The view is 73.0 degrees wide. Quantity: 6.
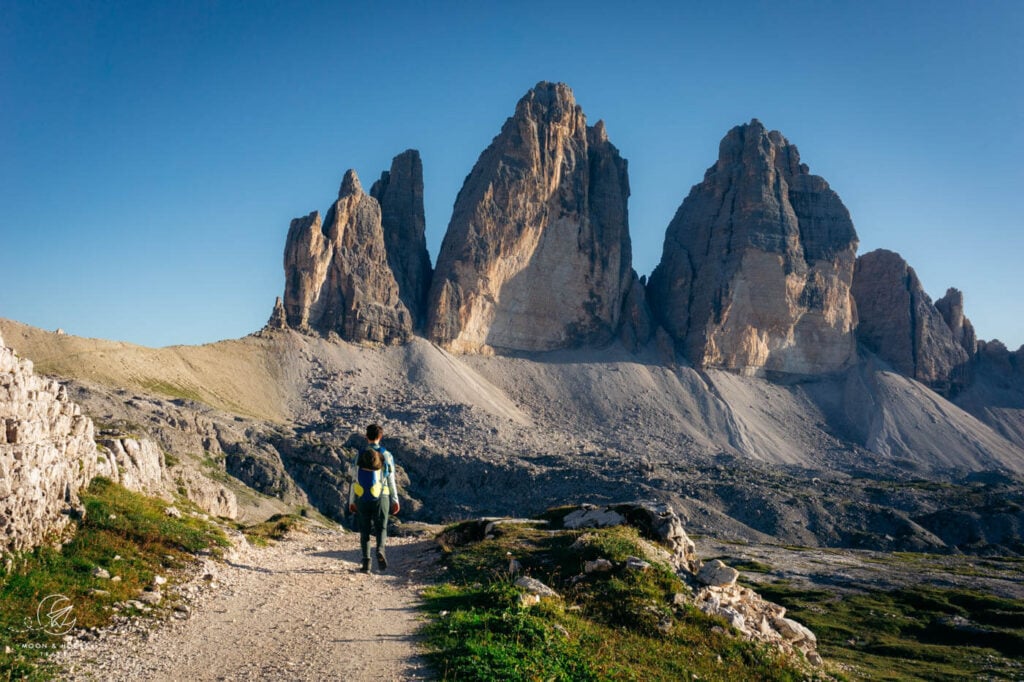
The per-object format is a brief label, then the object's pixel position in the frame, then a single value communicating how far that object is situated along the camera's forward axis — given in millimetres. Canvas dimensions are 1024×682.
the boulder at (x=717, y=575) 15688
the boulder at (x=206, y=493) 28141
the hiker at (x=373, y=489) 14030
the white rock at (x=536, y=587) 12742
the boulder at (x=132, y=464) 17531
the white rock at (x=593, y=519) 21055
